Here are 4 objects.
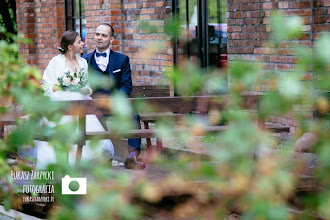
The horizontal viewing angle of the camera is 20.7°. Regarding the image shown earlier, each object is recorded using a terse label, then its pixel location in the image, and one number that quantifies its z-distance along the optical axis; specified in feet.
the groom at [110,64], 28.13
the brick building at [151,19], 30.49
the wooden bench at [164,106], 20.66
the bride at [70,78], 28.32
